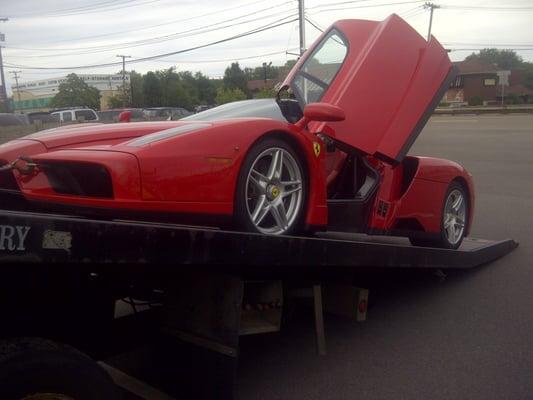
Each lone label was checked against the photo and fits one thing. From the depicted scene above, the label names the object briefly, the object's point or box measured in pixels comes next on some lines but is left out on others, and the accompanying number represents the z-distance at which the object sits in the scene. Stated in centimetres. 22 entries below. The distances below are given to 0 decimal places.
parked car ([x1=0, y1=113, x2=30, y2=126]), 2545
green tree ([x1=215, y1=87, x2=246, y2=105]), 2872
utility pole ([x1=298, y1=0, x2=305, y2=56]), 3175
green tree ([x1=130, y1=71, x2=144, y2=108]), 4925
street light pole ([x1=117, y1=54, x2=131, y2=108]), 5169
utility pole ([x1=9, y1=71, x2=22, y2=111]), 7530
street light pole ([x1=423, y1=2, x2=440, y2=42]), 6150
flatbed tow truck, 241
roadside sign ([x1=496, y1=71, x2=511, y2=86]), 5792
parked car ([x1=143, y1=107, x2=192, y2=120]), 2958
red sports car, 313
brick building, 8706
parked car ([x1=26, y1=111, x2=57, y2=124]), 2938
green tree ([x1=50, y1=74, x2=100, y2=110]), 5281
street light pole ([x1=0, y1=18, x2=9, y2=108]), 4736
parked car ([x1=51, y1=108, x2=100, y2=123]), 2782
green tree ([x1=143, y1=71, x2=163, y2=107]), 4547
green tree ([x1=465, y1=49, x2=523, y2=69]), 12146
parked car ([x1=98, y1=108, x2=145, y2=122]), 2953
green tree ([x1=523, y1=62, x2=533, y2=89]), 9069
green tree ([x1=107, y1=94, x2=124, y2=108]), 5375
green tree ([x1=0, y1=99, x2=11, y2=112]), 5268
